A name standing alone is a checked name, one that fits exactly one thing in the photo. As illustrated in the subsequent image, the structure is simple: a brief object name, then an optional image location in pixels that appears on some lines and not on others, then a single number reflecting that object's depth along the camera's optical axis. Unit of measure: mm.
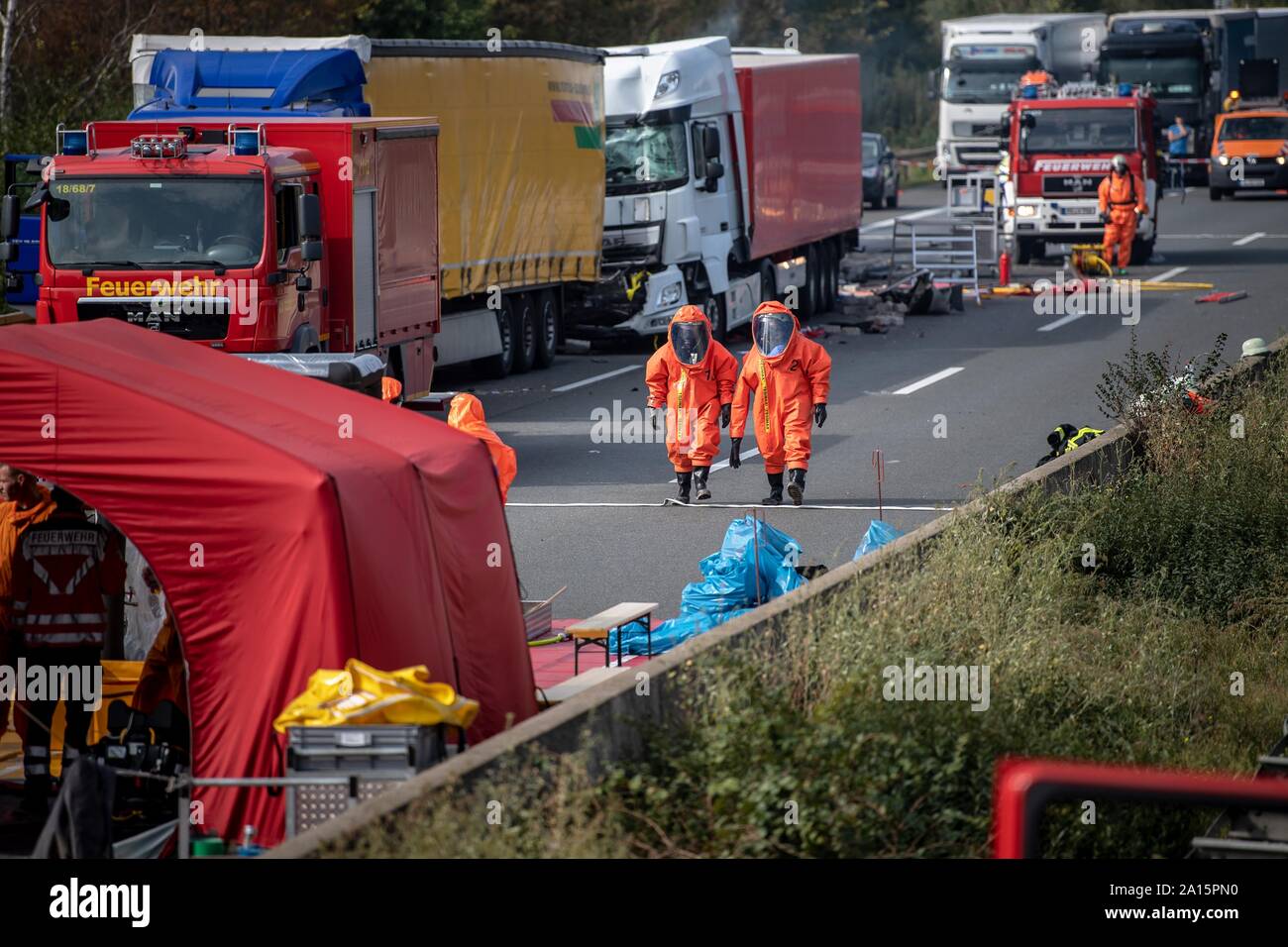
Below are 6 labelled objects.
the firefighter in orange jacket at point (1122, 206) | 32906
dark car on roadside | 50469
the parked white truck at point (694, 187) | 25016
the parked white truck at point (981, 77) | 48781
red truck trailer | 27094
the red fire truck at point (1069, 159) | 34781
